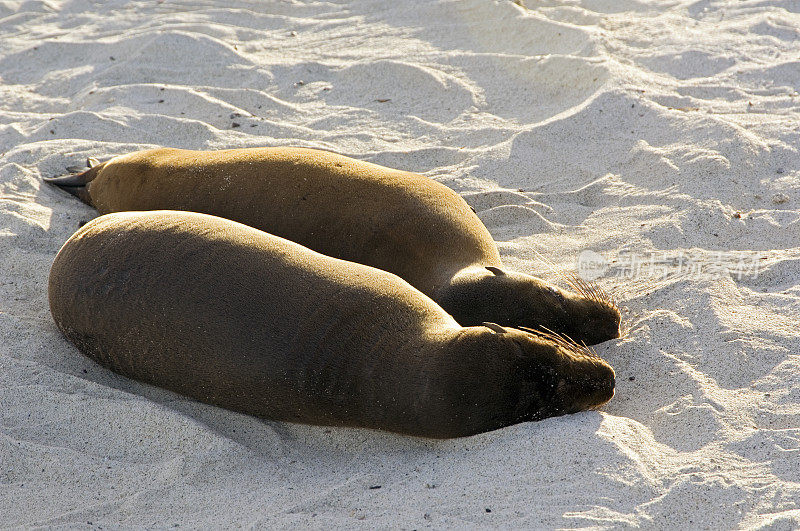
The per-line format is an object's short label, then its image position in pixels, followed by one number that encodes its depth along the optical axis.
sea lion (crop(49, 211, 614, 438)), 6.98
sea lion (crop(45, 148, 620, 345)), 8.45
